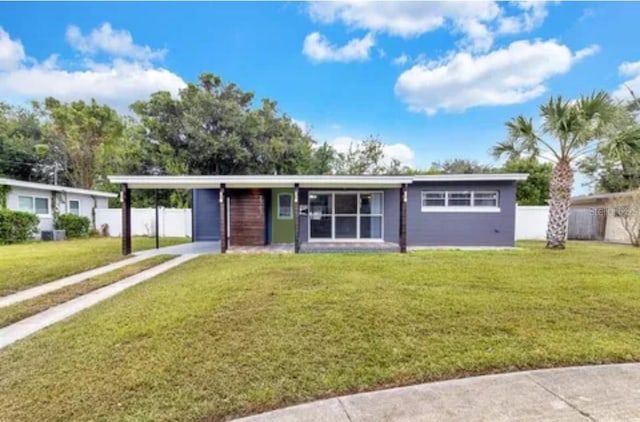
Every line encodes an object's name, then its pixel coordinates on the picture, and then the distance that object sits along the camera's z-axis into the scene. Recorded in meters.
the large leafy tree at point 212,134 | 21.42
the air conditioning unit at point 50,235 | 16.33
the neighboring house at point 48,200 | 15.81
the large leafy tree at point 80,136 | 27.05
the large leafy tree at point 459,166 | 28.06
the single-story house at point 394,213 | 13.05
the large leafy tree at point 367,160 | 27.31
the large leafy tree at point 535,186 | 22.28
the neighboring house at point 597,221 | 15.95
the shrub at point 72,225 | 17.28
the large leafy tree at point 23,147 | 26.72
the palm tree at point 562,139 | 11.27
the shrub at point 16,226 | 14.48
